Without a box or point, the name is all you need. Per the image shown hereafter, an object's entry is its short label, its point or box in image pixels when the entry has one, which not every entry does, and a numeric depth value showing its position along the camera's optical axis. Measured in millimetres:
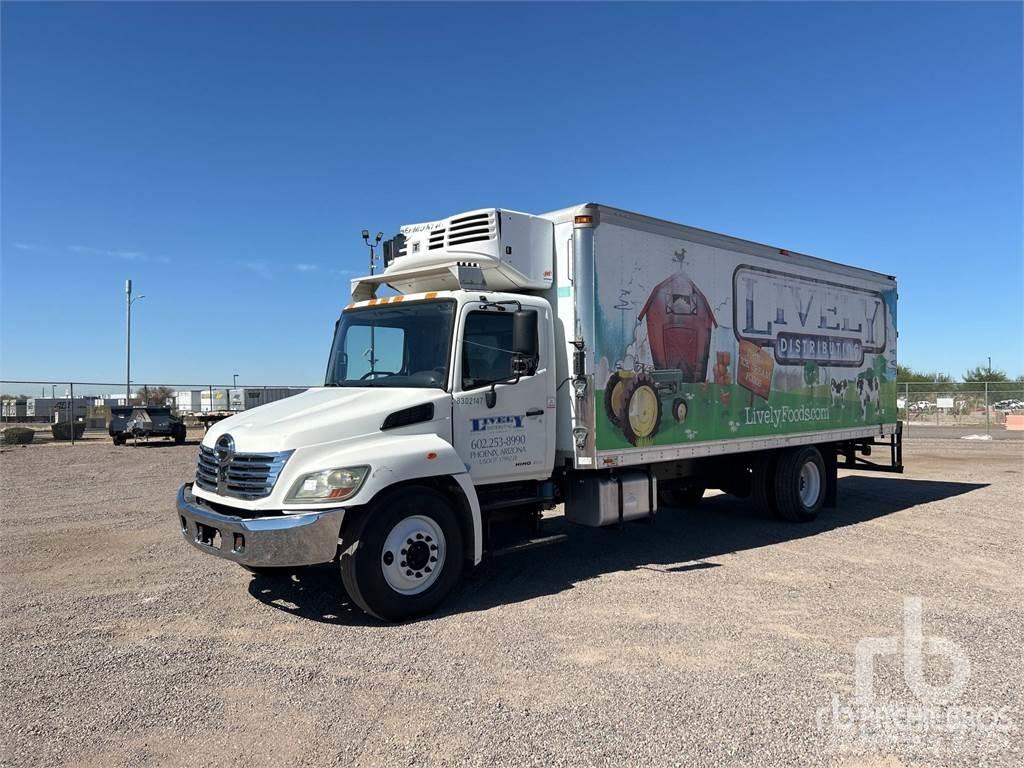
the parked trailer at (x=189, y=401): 29938
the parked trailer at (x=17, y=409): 29139
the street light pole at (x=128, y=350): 31562
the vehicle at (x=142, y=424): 23078
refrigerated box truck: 5547
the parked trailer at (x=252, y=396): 29781
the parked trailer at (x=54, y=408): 25597
